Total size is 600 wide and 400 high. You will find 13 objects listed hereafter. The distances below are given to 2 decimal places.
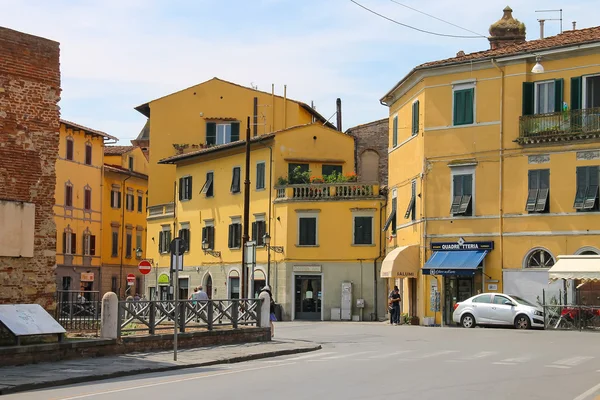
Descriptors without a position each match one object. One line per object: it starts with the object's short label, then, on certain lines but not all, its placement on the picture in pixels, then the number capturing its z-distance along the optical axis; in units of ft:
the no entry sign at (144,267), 124.47
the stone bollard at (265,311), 101.23
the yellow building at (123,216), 260.21
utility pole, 136.87
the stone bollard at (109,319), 78.95
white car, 127.85
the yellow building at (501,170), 137.28
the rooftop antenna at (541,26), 158.81
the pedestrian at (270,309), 104.37
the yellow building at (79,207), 236.02
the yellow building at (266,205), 184.96
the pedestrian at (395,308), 152.25
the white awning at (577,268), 127.75
